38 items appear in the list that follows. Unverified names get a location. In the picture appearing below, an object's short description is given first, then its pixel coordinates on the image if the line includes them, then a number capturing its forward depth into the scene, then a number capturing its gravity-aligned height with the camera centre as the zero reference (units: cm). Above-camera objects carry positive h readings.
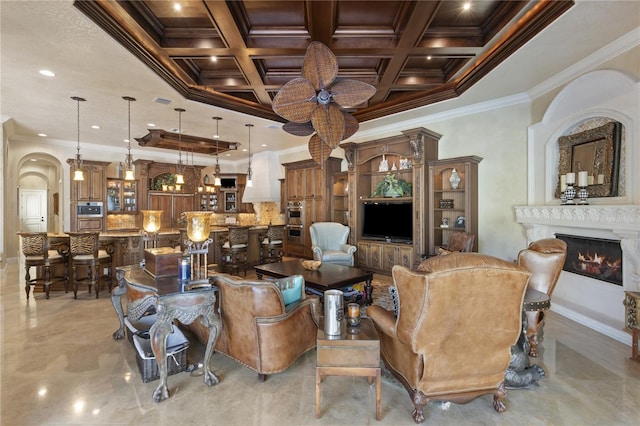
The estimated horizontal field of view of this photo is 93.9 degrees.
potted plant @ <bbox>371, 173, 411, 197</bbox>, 578 +44
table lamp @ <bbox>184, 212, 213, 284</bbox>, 264 -23
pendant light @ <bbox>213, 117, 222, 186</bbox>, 580 +86
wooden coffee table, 346 -84
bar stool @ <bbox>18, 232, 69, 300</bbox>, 454 -74
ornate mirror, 333 +65
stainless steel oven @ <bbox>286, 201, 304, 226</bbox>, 774 -10
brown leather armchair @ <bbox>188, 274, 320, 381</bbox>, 226 -92
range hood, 907 +89
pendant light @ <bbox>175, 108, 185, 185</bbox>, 548 +81
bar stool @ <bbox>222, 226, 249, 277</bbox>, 614 -85
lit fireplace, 338 -59
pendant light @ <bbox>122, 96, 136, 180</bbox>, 473 +71
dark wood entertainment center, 505 +29
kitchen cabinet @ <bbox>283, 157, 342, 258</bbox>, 708 +47
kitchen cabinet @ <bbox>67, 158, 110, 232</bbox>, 782 +46
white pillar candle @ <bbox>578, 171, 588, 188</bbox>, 356 +38
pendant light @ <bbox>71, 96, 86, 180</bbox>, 474 +77
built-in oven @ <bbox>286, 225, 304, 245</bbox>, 786 -67
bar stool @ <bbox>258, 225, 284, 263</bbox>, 668 -80
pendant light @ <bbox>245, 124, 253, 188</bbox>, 698 +71
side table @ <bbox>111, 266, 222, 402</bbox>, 218 -75
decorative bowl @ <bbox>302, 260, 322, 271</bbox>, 402 -76
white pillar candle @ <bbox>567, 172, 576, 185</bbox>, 371 +39
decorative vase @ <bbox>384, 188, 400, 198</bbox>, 581 +32
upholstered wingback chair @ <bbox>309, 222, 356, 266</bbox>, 572 -54
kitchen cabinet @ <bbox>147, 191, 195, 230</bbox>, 920 +15
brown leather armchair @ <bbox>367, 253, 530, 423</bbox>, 172 -71
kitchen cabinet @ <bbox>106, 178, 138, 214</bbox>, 843 +37
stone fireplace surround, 307 +7
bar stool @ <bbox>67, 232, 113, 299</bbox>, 465 -73
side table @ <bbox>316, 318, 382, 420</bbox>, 193 -97
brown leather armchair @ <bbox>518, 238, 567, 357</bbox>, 278 -56
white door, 1125 -5
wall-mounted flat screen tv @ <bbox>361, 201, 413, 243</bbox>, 561 -23
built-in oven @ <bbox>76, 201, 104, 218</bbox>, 788 +0
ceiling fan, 233 +96
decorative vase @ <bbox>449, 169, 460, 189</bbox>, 517 +52
